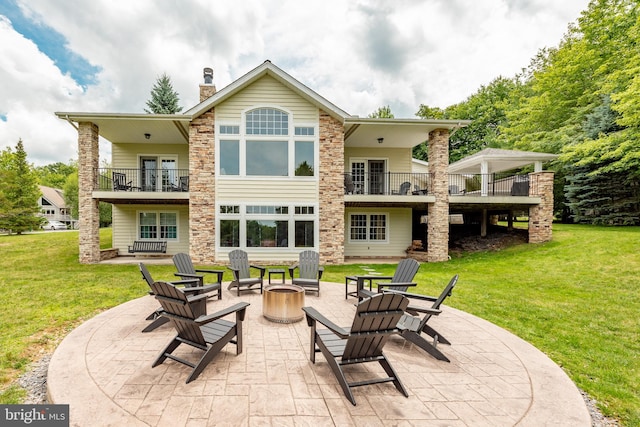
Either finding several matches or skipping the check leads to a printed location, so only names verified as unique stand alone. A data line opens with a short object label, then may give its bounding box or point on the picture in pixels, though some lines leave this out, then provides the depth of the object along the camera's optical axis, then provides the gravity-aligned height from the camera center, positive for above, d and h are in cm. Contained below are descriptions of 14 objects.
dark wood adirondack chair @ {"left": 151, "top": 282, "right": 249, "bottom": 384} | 302 -144
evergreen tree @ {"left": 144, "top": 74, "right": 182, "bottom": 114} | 2255 +944
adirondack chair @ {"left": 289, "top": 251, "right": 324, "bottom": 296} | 672 -151
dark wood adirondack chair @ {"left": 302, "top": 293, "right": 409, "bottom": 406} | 271 -125
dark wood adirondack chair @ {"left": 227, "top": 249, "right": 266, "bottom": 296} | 664 -154
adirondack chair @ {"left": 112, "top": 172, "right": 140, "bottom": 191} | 1173 +134
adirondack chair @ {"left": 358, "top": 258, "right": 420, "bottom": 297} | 554 -137
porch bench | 1305 -173
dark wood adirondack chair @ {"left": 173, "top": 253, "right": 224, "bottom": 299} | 610 -131
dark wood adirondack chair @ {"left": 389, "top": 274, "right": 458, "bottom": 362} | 354 -158
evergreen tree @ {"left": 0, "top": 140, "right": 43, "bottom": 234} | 2070 +111
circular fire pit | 477 -166
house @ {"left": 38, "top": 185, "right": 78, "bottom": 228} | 4366 +77
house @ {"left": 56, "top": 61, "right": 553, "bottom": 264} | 1091 +158
